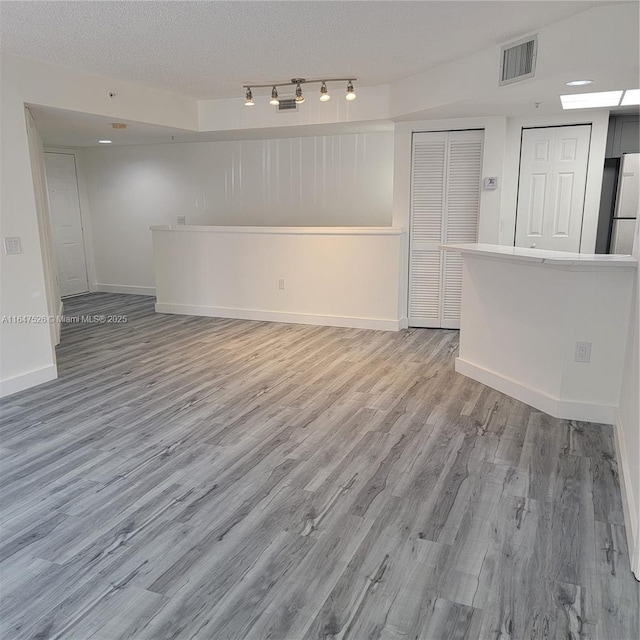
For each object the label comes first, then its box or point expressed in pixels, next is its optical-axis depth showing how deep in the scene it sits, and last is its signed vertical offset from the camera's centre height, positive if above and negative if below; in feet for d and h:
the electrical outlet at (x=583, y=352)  10.23 -2.70
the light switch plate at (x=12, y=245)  12.07 -0.63
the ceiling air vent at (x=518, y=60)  11.20 +3.45
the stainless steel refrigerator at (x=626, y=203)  15.90 +0.34
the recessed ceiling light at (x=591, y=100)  13.20 +3.05
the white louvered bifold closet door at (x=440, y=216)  17.02 -0.02
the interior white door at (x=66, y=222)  24.44 -0.19
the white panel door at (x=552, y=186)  16.24 +0.90
